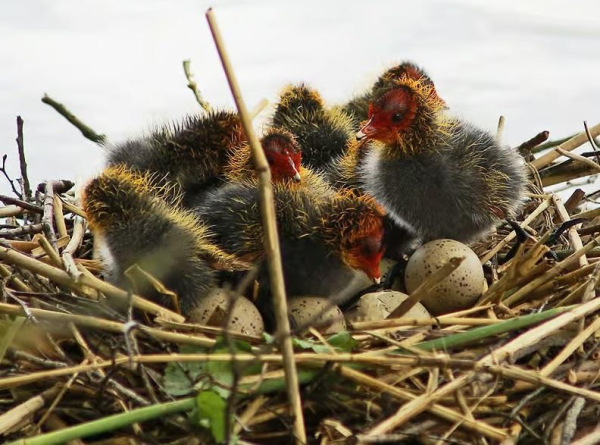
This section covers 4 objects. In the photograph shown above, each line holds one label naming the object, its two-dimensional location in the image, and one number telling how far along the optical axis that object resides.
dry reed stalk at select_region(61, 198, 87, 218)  5.09
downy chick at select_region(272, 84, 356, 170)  5.27
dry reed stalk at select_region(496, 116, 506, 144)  5.84
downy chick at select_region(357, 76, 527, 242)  4.67
